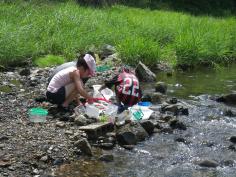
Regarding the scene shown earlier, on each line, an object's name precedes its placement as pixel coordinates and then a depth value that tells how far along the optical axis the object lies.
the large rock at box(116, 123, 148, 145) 6.97
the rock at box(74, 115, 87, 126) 7.32
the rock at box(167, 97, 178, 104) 9.37
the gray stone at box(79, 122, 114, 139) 6.99
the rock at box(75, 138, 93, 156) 6.40
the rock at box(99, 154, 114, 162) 6.35
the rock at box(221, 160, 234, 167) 6.51
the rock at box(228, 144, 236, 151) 7.08
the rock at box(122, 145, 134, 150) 6.82
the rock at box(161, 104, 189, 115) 8.65
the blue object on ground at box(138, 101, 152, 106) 8.53
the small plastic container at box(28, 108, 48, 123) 7.14
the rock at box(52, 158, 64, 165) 6.04
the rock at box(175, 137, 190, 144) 7.30
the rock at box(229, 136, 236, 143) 7.40
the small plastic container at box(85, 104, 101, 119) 7.52
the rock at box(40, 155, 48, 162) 5.98
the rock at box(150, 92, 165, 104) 9.51
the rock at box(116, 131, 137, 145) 6.96
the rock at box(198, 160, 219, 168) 6.42
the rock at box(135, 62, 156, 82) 11.37
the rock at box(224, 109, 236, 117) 8.88
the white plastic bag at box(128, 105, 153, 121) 7.79
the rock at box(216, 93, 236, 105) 9.92
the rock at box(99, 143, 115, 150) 6.74
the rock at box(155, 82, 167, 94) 10.42
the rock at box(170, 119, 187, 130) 7.87
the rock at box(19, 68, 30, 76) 10.72
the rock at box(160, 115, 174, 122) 8.11
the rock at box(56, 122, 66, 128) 7.20
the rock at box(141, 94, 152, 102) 9.38
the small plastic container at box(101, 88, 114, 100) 8.11
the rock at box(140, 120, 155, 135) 7.47
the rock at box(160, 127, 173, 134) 7.67
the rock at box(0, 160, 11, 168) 5.69
